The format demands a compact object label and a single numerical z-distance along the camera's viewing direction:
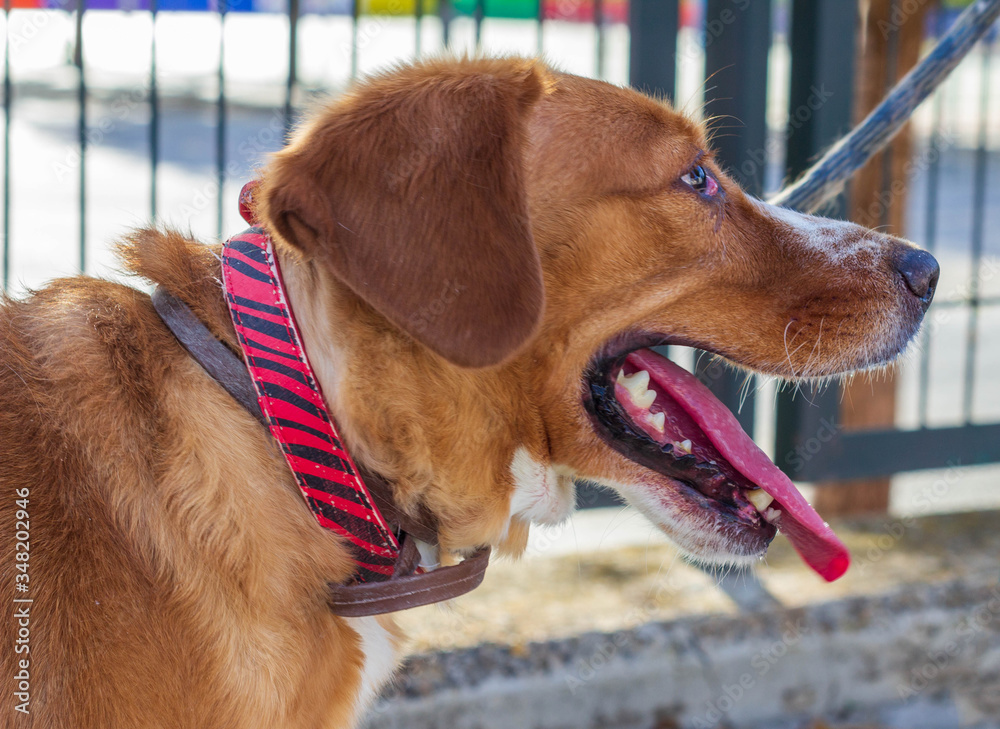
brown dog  1.63
